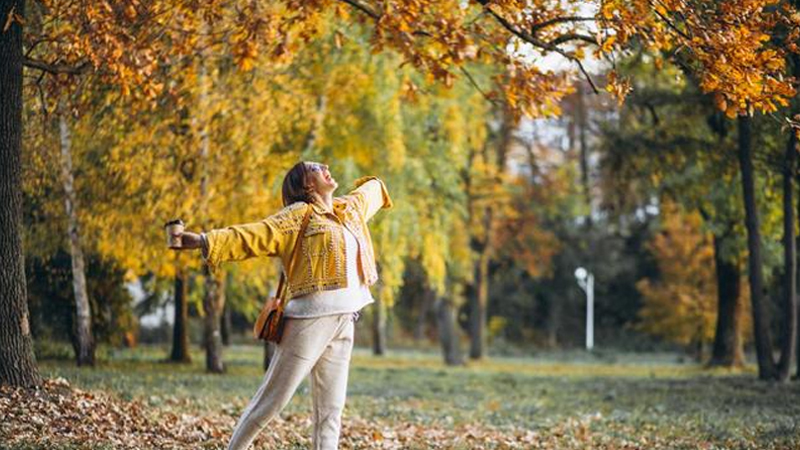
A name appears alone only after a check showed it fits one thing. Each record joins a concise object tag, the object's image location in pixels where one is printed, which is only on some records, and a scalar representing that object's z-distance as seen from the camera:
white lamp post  48.16
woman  7.07
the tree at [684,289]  37.81
